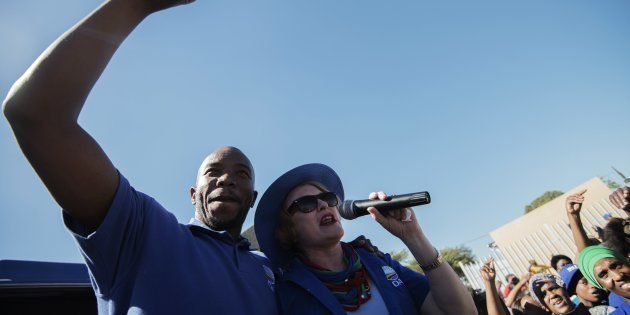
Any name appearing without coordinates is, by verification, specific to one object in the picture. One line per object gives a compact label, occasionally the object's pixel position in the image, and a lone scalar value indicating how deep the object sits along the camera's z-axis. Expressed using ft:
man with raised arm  3.45
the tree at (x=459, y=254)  112.06
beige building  53.36
